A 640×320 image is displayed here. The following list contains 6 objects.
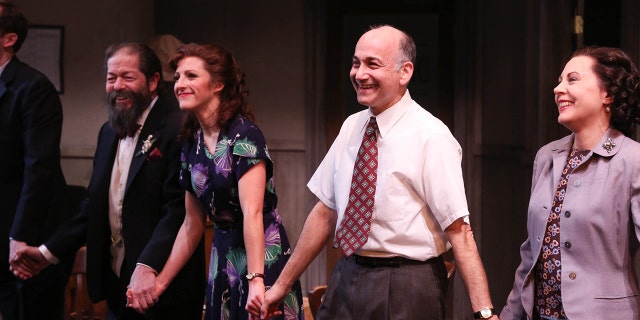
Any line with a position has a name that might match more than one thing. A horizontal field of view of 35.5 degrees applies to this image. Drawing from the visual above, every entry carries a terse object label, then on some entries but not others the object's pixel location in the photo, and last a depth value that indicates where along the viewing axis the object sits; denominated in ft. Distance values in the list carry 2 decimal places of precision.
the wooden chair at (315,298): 11.66
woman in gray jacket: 8.78
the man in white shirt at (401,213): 9.07
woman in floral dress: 10.39
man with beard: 11.60
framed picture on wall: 20.97
